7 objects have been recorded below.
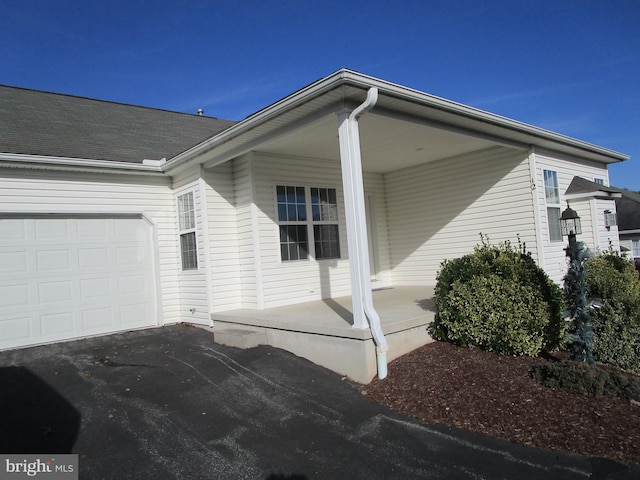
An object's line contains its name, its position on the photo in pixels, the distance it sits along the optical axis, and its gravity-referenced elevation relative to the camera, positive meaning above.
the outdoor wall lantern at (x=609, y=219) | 10.40 +0.27
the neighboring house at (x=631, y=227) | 19.56 +0.10
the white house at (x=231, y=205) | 7.29 +0.93
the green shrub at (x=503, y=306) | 5.71 -0.85
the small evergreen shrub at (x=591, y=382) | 4.59 -1.51
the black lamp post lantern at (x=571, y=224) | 5.61 +0.11
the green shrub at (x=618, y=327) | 6.44 -1.36
